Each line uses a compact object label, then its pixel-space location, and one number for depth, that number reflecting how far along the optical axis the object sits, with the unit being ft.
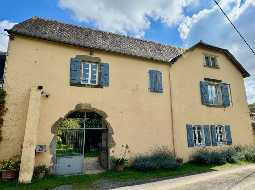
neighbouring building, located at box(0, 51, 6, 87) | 26.64
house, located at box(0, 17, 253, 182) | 24.65
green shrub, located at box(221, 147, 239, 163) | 33.77
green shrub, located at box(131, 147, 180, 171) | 27.41
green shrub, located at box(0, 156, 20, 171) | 21.91
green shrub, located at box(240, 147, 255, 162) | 35.06
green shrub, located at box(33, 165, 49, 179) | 22.69
